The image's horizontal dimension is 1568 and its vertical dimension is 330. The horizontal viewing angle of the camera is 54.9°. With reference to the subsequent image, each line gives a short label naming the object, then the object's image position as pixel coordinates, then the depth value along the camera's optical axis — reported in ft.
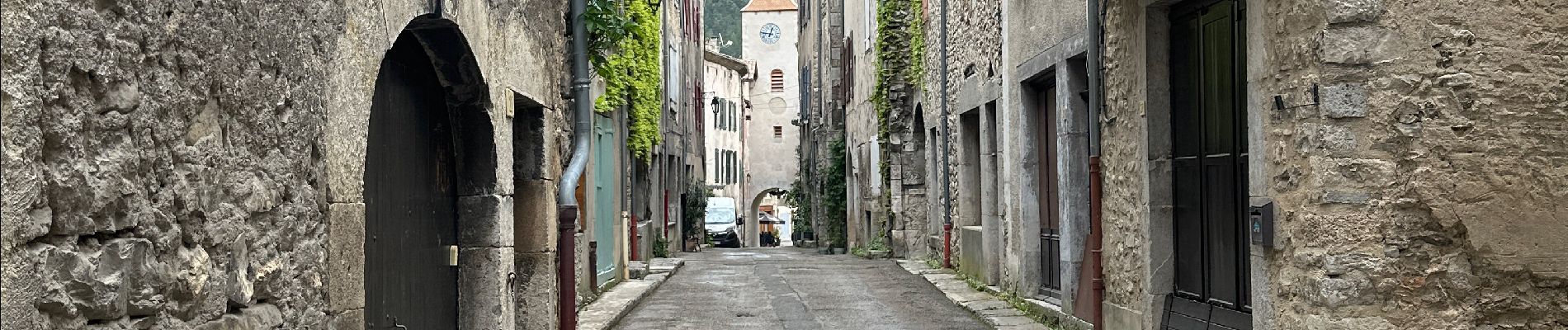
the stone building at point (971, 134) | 43.19
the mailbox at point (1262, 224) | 18.53
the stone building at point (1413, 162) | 16.87
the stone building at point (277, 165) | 9.30
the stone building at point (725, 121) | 138.31
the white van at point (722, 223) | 120.98
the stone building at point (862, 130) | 71.46
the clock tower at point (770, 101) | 169.07
